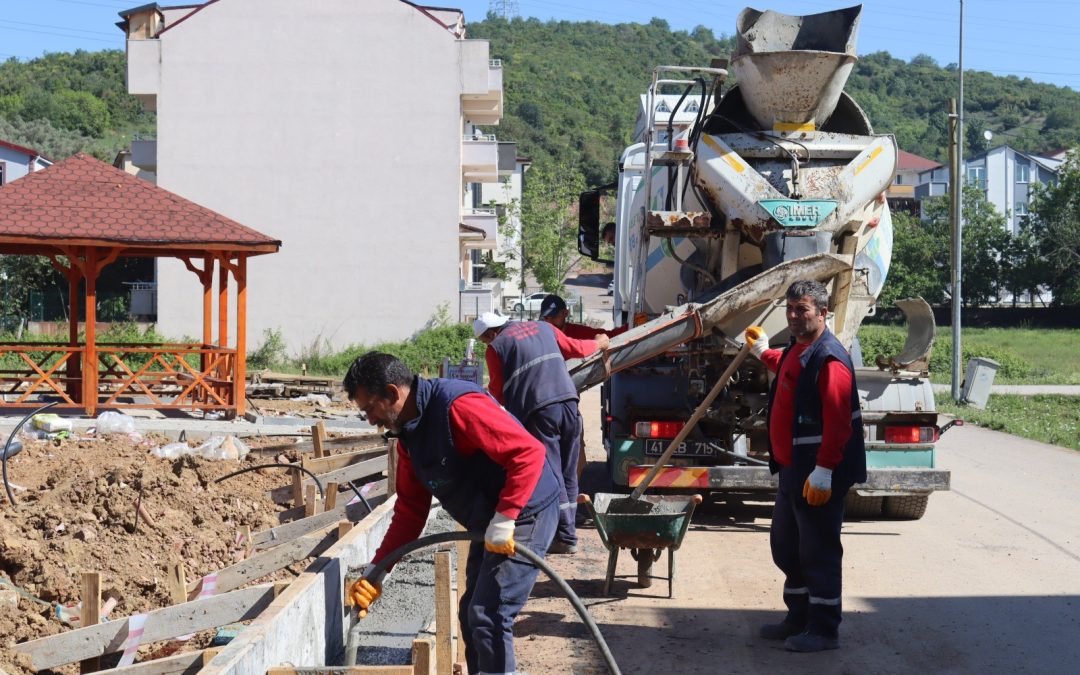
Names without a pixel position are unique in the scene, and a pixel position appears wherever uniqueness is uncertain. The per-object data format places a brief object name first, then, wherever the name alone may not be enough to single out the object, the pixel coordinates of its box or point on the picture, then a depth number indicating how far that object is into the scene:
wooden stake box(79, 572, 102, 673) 5.99
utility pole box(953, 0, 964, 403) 23.14
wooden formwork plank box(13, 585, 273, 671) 5.79
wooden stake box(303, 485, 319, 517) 9.13
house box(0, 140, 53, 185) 45.72
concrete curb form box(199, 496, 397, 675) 4.67
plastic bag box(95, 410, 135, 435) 14.48
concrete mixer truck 8.70
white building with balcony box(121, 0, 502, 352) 32.78
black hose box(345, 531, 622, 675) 4.54
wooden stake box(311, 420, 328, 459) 11.97
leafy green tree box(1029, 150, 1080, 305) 59.19
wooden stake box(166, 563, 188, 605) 6.63
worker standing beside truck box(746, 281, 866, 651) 6.23
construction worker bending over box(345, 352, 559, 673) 4.45
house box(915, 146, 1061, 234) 81.25
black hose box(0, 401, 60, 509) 9.36
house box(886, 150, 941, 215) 87.56
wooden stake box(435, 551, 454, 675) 5.07
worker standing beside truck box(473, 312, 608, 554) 7.75
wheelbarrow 7.18
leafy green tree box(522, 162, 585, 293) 46.66
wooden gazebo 15.77
